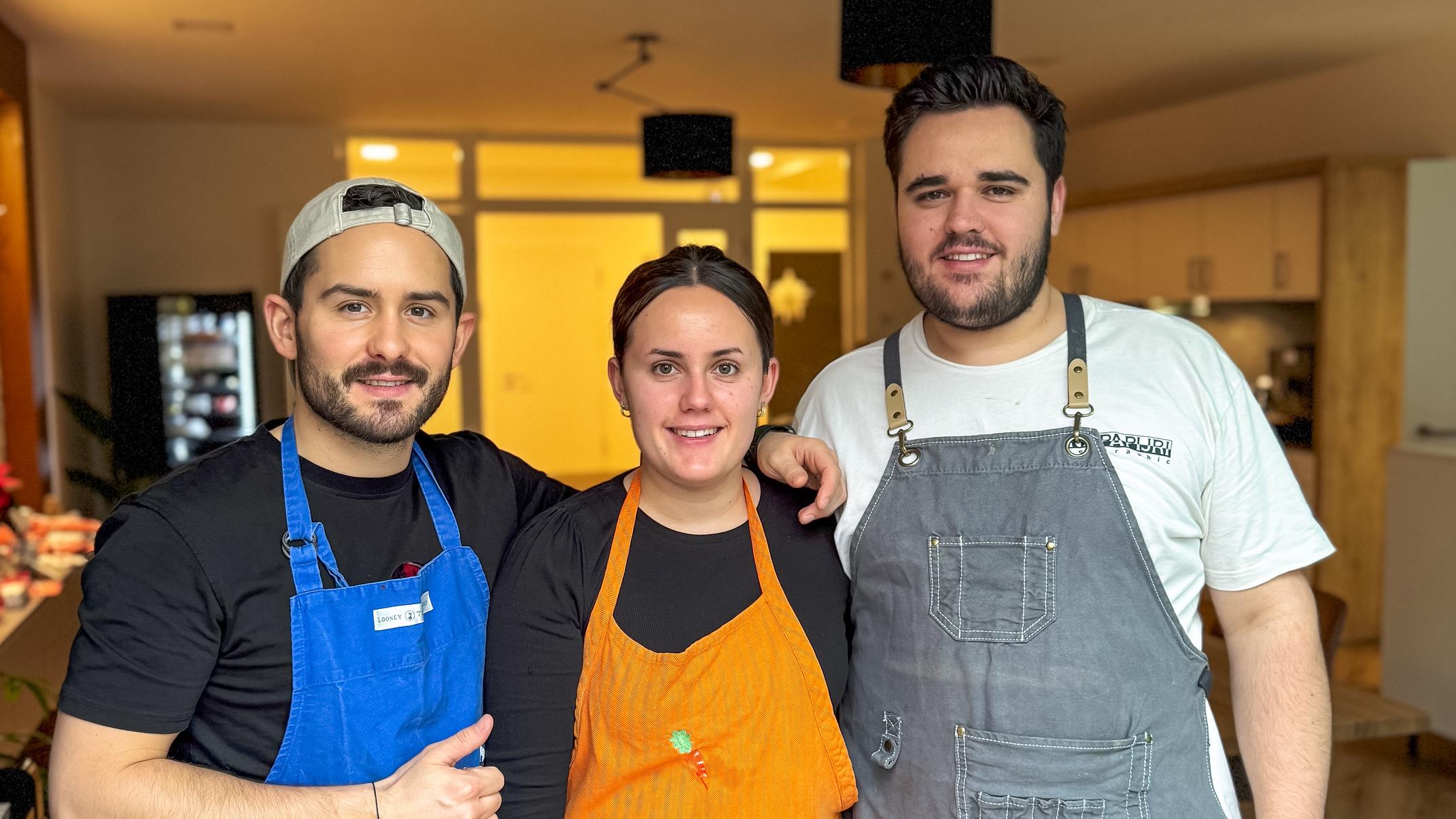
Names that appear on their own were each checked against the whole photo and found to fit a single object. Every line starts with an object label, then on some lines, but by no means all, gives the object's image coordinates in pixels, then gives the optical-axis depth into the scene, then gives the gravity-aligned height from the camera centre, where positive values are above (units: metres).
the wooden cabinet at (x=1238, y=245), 6.18 +0.52
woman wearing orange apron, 1.47 -0.38
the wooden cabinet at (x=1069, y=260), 7.73 +0.55
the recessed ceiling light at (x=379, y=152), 8.55 +1.47
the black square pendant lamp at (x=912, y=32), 2.93 +0.81
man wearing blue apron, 1.32 -0.31
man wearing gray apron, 1.47 -0.27
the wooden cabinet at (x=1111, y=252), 7.27 +0.57
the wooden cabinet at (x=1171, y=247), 6.74 +0.55
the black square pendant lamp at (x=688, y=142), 5.29 +0.94
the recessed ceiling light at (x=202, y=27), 5.20 +1.49
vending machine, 7.37 -0.17
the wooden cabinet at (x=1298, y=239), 5.81 +0.51
